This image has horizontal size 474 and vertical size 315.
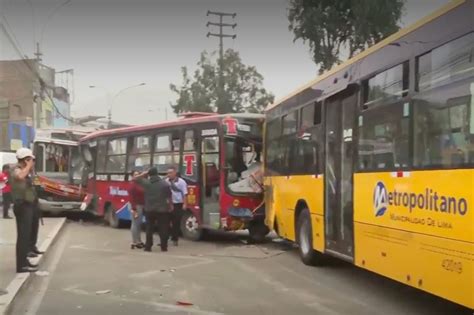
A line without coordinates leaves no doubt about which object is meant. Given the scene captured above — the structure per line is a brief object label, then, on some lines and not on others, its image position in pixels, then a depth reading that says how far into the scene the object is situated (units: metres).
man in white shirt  13.43
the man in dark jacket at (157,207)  12.42
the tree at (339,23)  14.87
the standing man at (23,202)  8.75
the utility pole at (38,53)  29.91
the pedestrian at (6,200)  19.14
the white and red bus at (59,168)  20.25
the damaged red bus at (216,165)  13.38
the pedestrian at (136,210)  13.11
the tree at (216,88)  47.62
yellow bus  5.56
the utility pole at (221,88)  47.47
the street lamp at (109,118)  47.55
